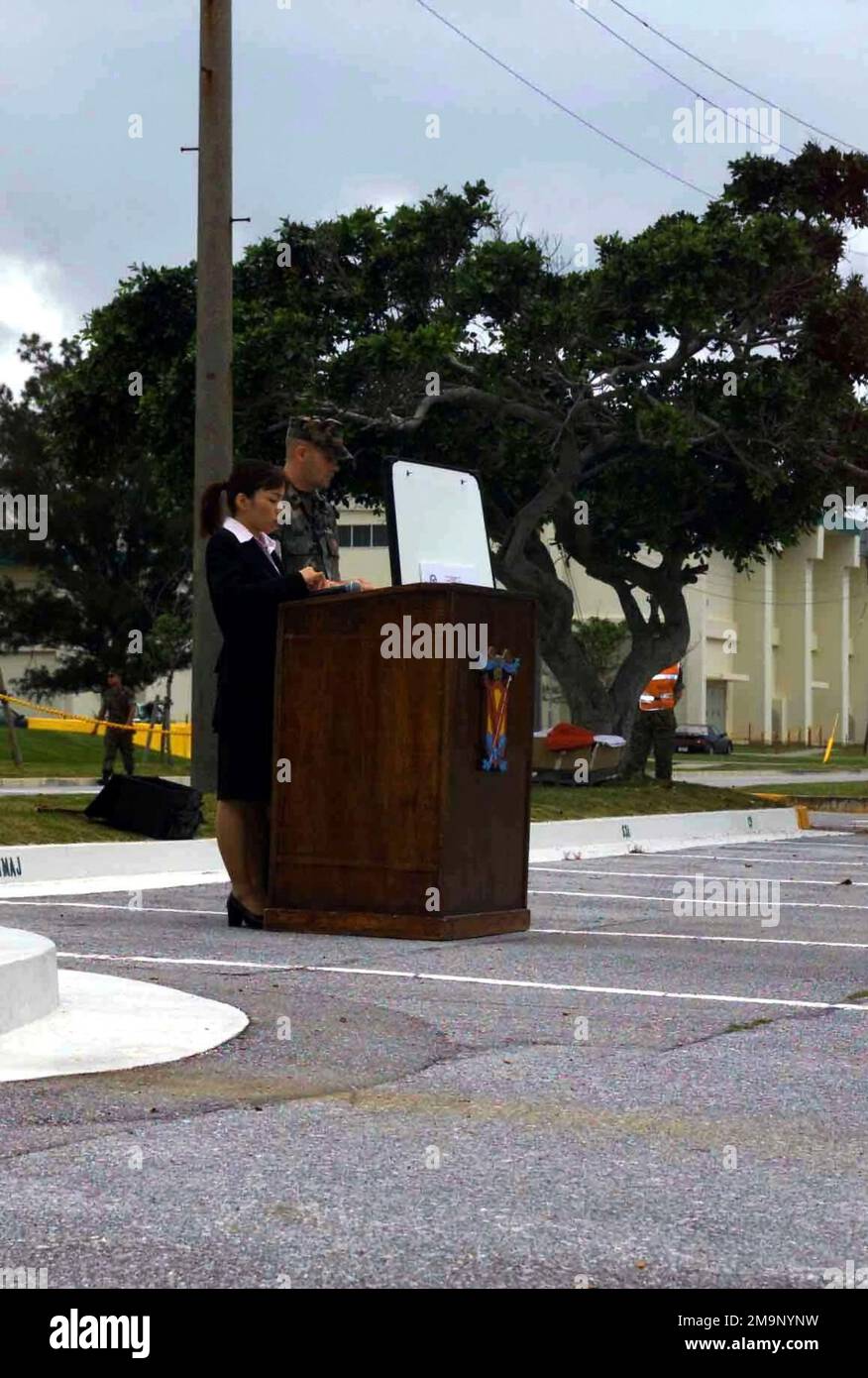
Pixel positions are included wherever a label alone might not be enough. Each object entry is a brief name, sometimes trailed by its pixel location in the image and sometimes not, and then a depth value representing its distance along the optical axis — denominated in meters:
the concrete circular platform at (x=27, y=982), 6.42
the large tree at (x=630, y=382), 28.69
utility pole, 18.41
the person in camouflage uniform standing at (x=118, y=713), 33.91
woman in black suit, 9.70
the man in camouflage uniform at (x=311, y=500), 9.98
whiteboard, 10.36
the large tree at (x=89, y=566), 56.59
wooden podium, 9.54
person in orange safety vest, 28.28
